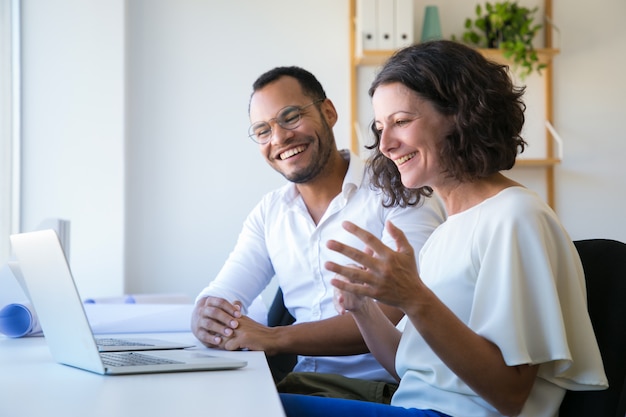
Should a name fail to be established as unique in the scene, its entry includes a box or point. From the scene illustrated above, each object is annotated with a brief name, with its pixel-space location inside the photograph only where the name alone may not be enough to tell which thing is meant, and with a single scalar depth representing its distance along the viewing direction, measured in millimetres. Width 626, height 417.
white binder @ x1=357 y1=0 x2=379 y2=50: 3967
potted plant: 4070
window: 3629
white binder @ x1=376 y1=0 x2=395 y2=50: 3982
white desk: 1012
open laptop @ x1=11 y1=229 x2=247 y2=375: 1278
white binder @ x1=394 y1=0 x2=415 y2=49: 3998
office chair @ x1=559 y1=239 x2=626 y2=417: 1243
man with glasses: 2037
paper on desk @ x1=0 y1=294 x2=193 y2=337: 1927
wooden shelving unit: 4094
